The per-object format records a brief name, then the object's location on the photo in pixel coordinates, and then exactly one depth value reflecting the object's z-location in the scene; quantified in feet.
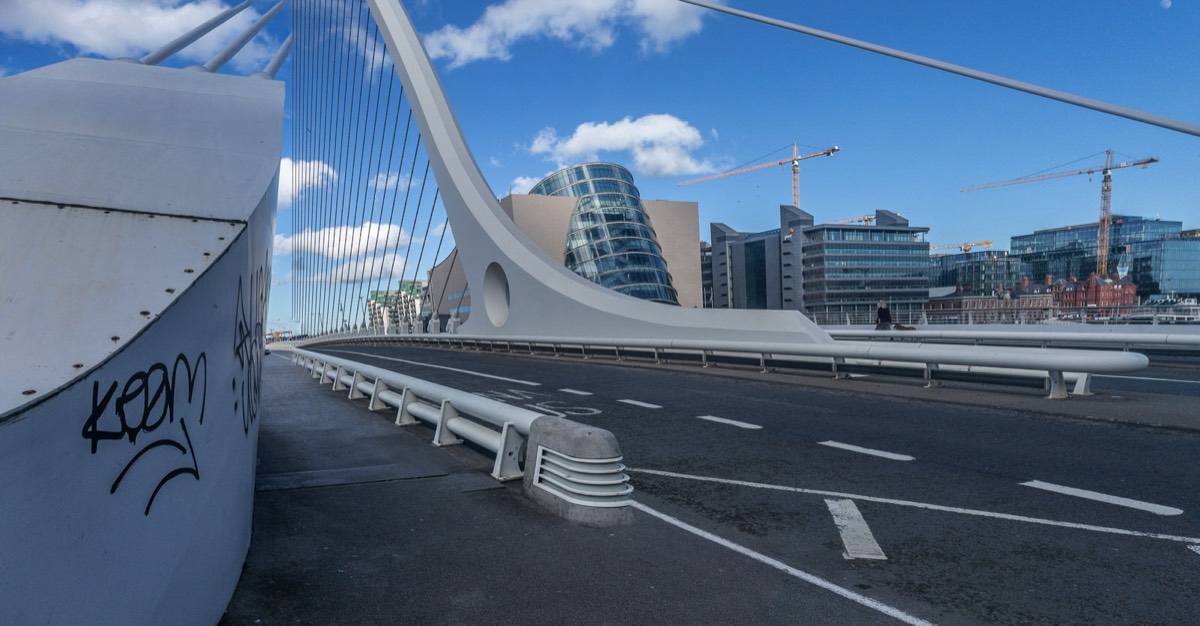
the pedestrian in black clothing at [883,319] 86.19
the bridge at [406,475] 8.30
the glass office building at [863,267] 375.86
